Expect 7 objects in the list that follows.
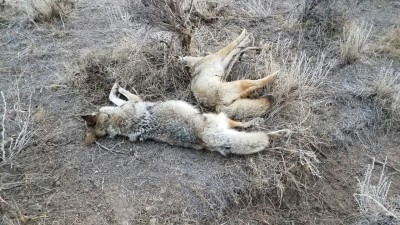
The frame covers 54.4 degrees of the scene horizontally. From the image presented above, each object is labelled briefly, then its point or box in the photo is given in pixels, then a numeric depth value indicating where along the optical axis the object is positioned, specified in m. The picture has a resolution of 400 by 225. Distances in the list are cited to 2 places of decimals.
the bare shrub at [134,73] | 4.54
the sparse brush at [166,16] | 4.59
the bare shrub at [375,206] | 3.14
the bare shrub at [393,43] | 4.78
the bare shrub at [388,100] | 4.05
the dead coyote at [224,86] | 3.89
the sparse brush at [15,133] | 3.71
